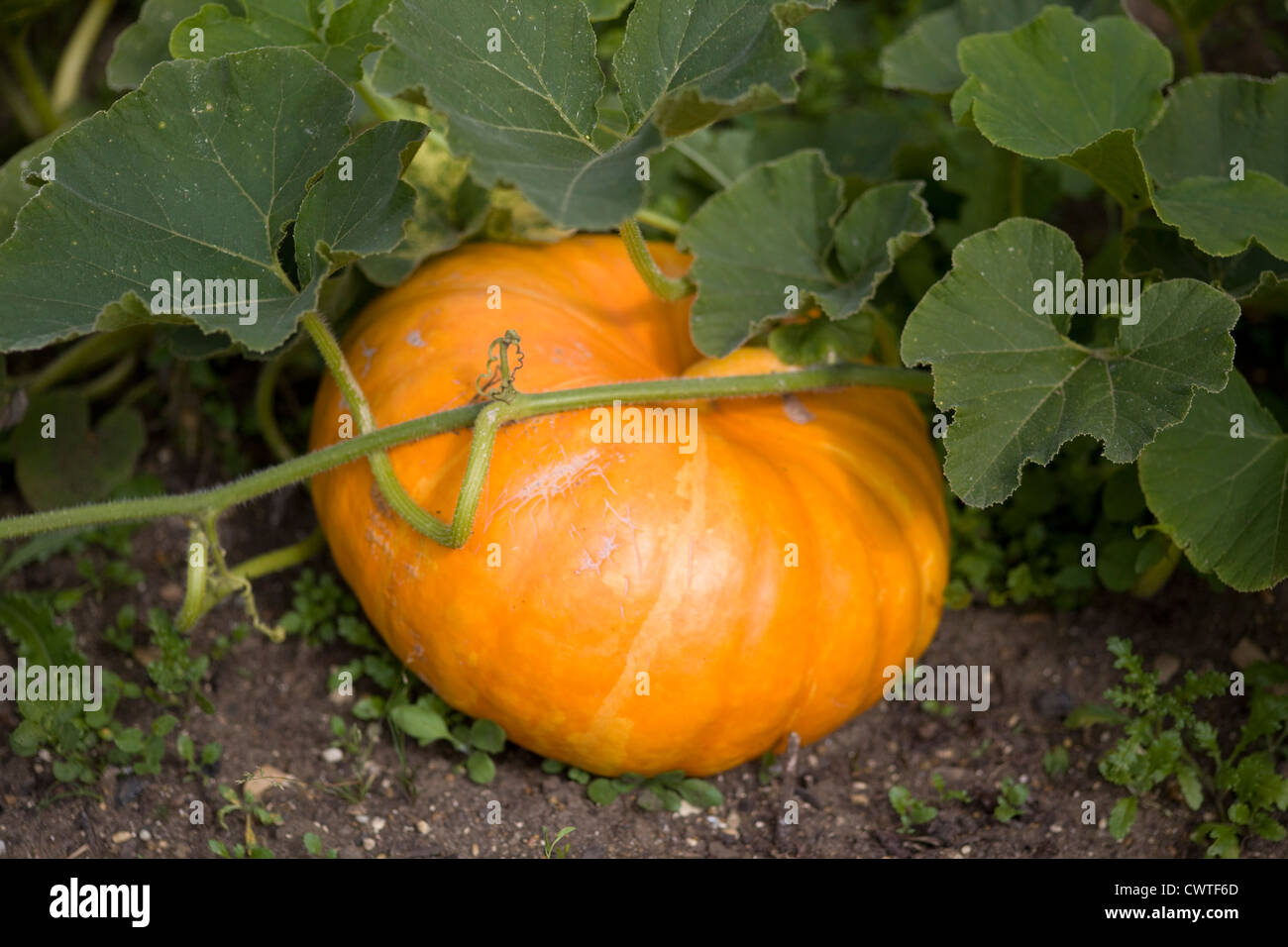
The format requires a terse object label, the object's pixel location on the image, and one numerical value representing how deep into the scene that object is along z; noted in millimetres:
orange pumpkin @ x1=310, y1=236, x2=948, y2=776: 2018
